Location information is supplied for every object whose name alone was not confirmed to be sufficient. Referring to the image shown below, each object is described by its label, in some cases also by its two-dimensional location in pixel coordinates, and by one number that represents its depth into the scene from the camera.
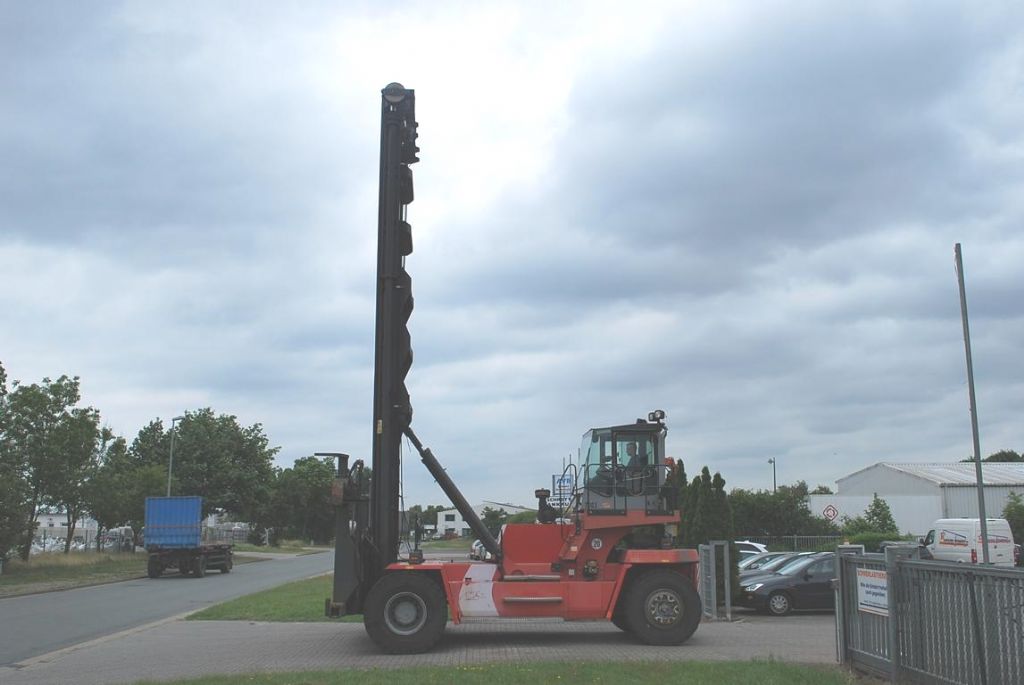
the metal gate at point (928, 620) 8.67
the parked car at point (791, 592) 20.39
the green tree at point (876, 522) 48.28
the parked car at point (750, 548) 34.09
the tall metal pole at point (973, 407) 14.24
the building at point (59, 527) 43.75
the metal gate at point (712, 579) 19.23
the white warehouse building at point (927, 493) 53.97
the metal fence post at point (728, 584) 19.28
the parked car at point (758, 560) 24.75
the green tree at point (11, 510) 33.88
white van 28.69
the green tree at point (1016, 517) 40.42
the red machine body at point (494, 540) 14.01
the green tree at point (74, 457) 39.75
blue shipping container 38.56
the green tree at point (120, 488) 44.06
